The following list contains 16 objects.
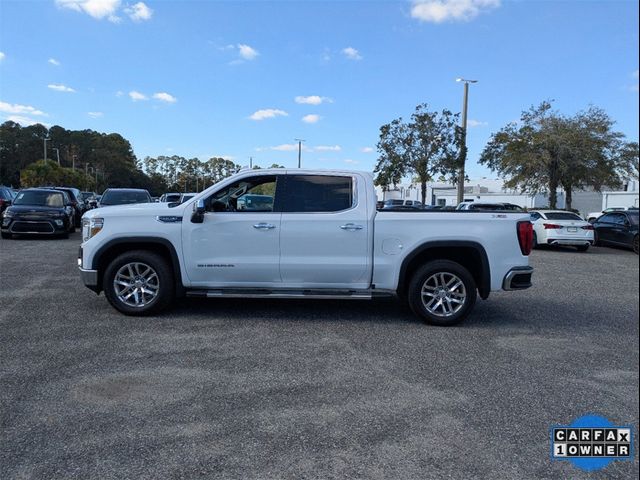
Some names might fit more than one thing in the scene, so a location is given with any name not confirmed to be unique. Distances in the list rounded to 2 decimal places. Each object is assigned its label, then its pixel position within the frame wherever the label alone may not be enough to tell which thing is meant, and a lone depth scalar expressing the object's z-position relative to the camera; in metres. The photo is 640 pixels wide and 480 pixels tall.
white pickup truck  6.34
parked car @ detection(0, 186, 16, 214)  19.89
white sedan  16.67
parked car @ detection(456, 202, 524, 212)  16.02
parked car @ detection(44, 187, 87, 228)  19.32
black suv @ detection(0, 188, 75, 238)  15.95
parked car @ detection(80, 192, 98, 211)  25.03
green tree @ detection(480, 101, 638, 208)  27.56
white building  54.03
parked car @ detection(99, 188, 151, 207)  16.25
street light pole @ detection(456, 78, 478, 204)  27.47
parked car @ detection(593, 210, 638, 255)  17.41
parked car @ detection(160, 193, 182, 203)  19.08
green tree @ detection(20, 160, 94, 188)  57.12
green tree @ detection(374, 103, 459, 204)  30.97
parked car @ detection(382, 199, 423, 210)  37.34
